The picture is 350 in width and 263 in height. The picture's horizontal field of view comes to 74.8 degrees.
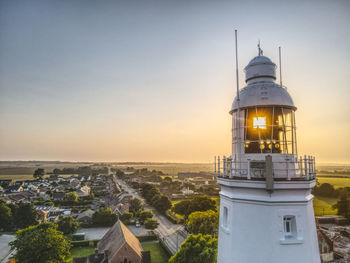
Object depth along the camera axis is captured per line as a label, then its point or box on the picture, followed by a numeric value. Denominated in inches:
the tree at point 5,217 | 1697.8
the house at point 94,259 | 995.9
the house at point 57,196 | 2875.2
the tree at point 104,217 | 1882.4
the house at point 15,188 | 3411.9
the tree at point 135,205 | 2237.3
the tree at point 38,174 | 5223.4
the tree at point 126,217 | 1916.8
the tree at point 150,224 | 1678.2
